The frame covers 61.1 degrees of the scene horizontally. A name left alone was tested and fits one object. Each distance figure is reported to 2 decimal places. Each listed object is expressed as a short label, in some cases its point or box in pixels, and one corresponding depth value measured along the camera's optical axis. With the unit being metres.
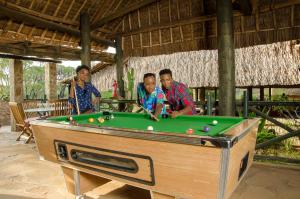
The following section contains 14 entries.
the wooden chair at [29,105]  7.08
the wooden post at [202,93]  10.15
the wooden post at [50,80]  8.70
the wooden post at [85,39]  5.73
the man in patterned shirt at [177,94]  3.28
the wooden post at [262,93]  9.89
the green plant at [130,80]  7.67
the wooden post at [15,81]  7.59
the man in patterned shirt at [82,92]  3.91
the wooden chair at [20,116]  6.08
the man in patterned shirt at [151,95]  3.16
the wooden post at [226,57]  3.92
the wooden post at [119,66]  6.75
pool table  1.60
